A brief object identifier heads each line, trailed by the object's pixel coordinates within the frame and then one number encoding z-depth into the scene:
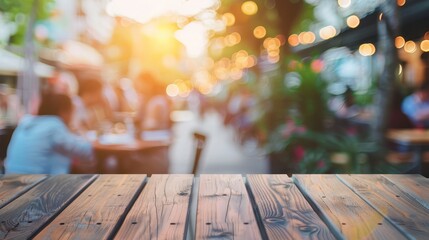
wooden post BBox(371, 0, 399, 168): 4.70
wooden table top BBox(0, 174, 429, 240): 1.38
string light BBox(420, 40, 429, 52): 11.84
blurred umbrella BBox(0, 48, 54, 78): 8.91
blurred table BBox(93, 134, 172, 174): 5.32
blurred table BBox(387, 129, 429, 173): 5.27
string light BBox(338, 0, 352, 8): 10.66
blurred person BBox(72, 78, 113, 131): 6.46
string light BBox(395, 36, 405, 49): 12.16
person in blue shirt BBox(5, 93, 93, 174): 3.65
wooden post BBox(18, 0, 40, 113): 7.67
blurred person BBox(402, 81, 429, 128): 7.03
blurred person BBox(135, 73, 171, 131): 5.43
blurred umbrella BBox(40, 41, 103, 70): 11.50
